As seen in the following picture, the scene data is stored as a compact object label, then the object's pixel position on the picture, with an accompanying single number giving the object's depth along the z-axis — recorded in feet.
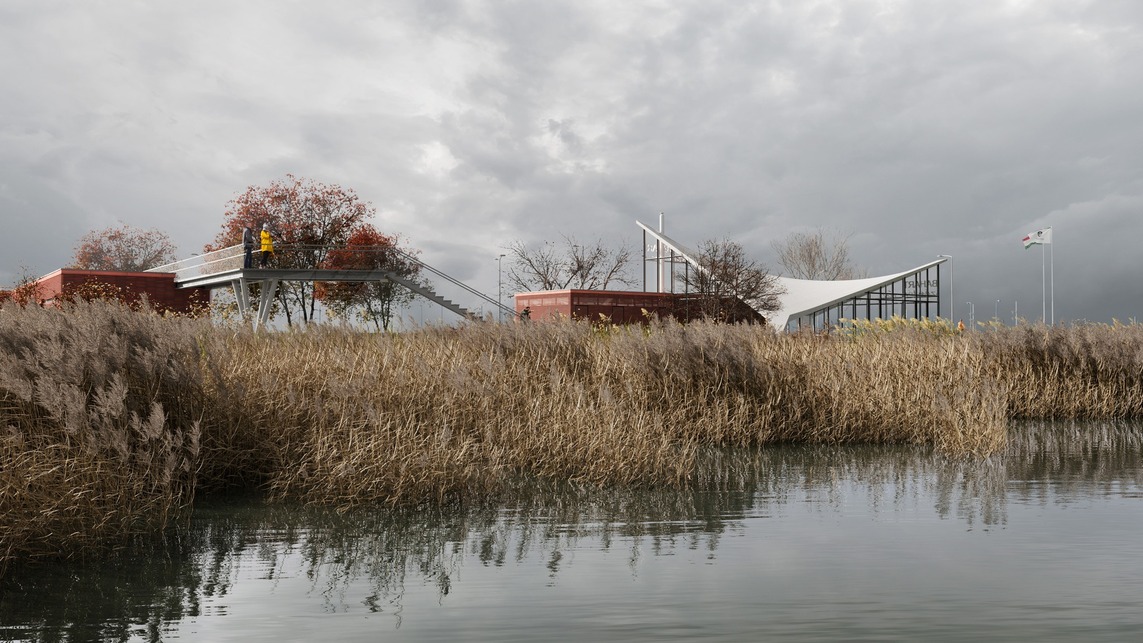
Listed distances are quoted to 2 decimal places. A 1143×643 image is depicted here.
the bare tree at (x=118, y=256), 177.47
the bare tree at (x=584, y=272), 180.24
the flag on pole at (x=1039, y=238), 153.58
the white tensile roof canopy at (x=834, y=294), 148.78
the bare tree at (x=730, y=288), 142.20
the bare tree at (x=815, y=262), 192.24
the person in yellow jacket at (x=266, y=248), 114.62
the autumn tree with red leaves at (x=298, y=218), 151.53
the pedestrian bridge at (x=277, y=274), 115.96
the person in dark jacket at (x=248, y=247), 113.39
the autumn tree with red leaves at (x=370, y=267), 122.93
